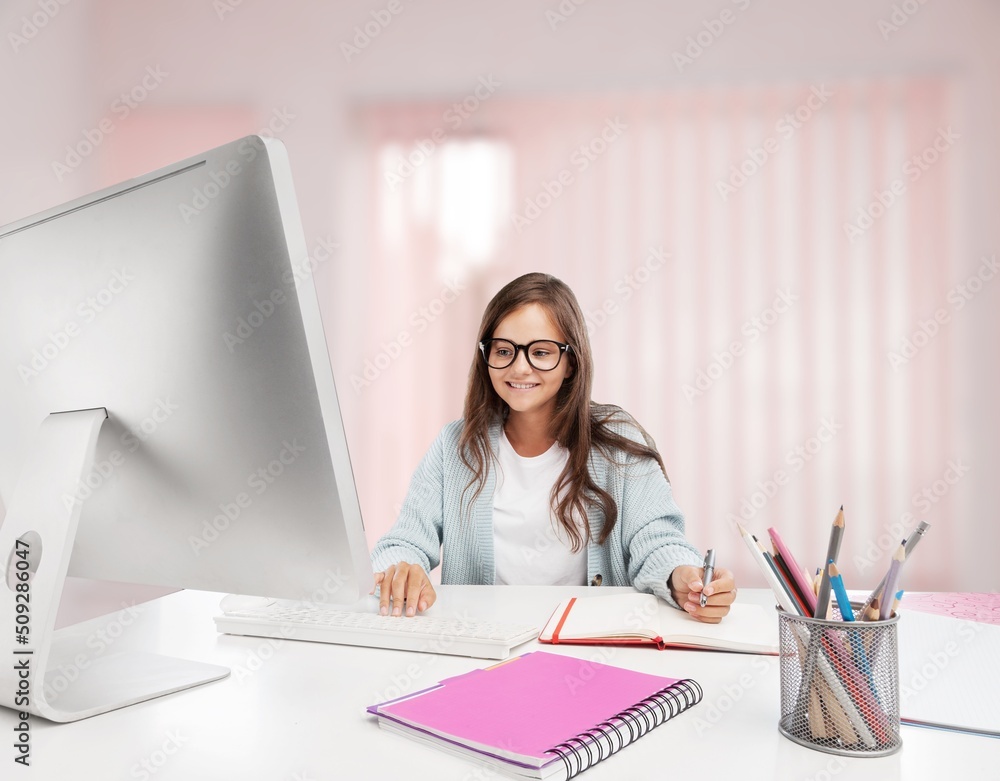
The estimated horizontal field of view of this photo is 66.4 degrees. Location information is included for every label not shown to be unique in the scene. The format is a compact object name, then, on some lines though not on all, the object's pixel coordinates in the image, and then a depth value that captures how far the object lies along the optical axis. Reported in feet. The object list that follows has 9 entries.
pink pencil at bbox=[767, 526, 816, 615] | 2.15
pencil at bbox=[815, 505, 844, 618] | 2.03
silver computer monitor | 1.95
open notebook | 2.96
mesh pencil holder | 1.96
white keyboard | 2.89
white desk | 1.92
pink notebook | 1.90
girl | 4.91
